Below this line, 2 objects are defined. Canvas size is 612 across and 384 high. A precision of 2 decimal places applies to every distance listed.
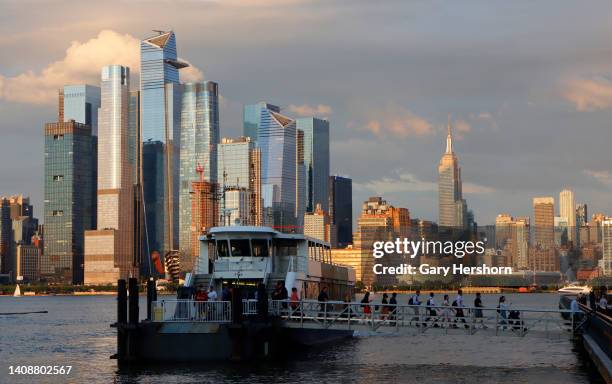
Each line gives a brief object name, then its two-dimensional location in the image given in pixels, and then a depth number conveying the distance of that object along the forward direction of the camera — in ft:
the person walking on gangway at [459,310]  155.63
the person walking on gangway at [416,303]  160.21
